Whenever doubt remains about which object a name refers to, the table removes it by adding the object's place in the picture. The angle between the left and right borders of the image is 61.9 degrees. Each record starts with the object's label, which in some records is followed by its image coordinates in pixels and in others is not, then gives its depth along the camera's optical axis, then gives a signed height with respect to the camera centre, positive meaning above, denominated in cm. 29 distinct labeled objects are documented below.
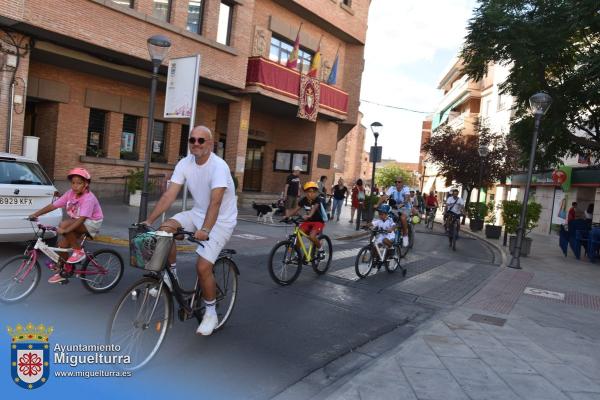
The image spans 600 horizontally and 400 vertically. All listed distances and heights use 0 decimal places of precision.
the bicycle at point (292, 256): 753 -125
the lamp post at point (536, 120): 1242 +206
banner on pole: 1061 +167
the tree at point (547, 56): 1299 +411
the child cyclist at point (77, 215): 559 -71
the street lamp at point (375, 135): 1731 +183
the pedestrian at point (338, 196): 1872 -55
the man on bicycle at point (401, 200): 1126 -28
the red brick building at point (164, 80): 1345 +287
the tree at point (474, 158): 2848 +219
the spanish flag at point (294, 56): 2122 +510
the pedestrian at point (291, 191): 1680 -49
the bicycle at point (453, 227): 1499 -99
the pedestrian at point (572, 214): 1747 -25
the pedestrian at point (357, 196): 1700 -46
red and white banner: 2139 +348
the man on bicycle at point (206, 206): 429 -35
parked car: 680 -69
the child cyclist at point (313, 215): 814 -59
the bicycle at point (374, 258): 878 -130
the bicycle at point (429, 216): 2248 -113
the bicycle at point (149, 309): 380 -117
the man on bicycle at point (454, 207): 1535 -39
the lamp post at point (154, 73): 956 +170
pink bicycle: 512 -132
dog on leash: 1605 -129
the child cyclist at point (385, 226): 910 -72
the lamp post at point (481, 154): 2471 +214
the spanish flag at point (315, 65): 2247 +509
